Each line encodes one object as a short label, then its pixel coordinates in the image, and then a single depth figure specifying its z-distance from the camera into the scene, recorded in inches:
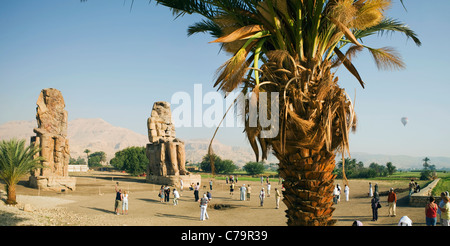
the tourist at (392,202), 539.8
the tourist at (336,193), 733.3
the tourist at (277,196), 703.7
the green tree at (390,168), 2766.7
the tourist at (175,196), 737.2
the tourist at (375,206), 506.3
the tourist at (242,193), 838.2
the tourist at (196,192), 822.0
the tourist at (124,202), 617.3
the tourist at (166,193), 789.2
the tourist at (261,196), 735.7
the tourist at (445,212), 327.3
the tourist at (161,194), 802.2
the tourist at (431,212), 340.2
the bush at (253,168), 2893.7
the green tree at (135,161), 2025.1
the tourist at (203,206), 548.7
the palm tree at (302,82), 160.1
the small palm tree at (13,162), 654.5
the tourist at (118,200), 609.1
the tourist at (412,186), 747.4
